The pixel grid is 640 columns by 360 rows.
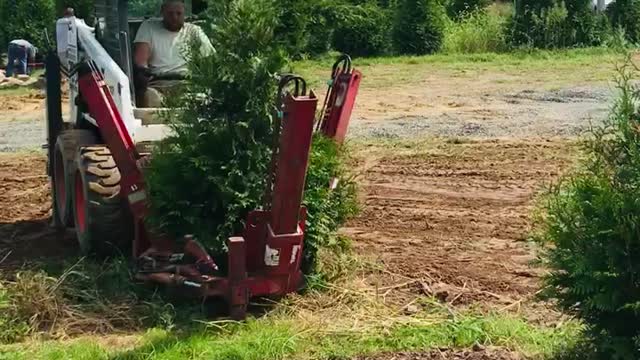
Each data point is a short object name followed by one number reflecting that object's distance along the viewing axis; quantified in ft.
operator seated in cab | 27.30
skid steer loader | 20.29
